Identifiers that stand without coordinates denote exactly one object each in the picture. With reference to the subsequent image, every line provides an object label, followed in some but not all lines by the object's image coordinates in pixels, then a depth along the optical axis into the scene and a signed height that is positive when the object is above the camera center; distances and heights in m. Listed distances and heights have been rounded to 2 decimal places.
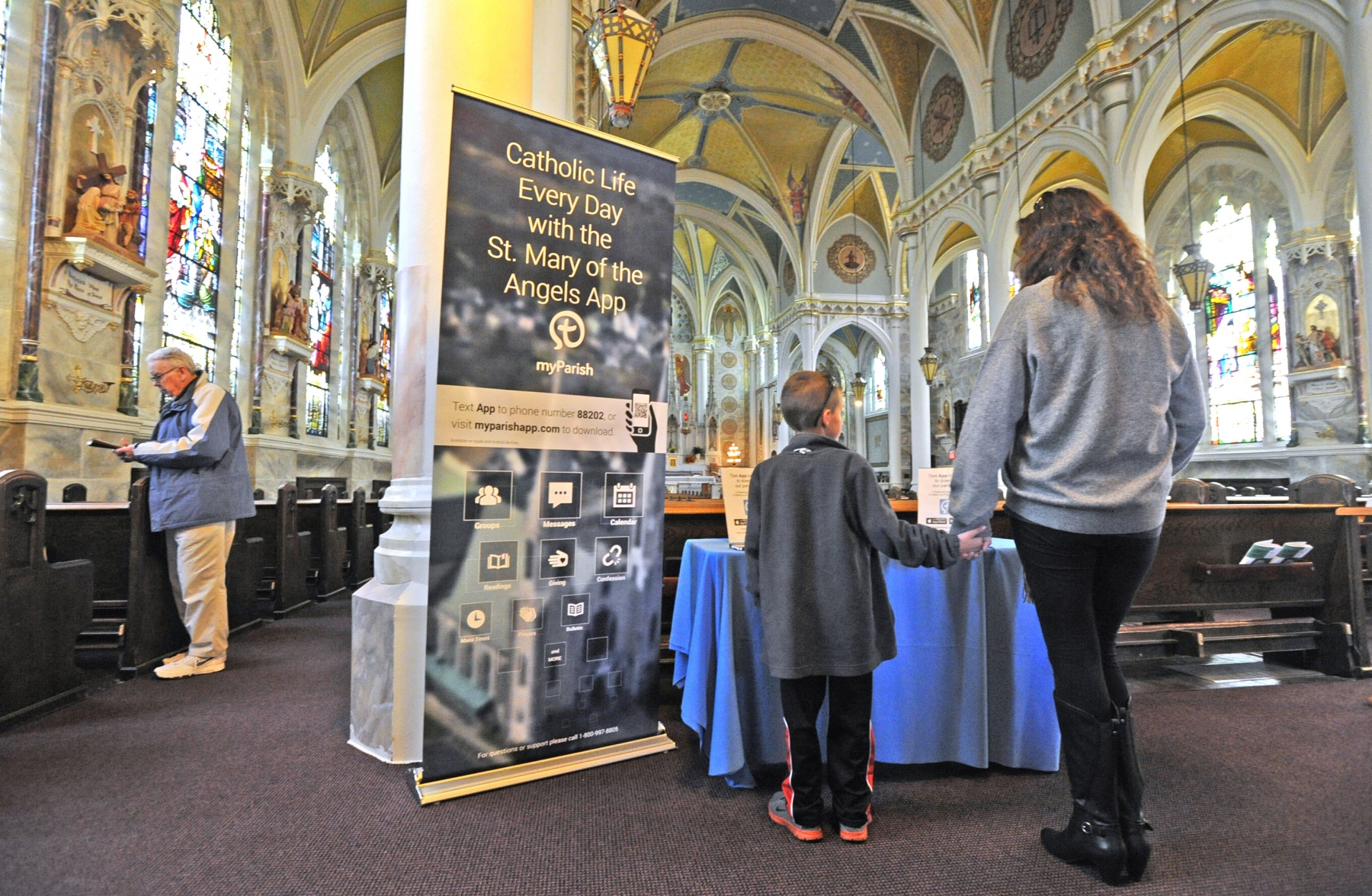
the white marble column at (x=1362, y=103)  5.94 +3.25
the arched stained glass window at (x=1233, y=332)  12.73 +2.79
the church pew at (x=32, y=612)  2.97 -0.63
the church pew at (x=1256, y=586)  3.78 -0.60
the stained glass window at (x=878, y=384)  27.06 +3.69
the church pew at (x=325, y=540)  6.35 -0.62
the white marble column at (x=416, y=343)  2.60 +0.51
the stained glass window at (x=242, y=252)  10.11 +3.27
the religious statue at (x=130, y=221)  6.79 +2.49
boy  1.98 -0.37
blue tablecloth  2.48 -0.72
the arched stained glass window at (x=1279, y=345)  12.05 +2.37
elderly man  3.73 -0.09
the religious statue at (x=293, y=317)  10.71 +2.49
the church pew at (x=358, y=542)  7.23 -0.72
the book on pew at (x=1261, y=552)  3.78 -0.40
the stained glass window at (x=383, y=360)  15.30 +2.59
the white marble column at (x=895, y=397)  17.53 +2.12
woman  1.70 +0.06
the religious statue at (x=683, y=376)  30.45 +4.44
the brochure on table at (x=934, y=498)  2.55 -0.07
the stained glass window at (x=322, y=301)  12.45 +3.21
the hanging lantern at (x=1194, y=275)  7.27 +2.16
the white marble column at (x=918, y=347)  13.26 +2.52
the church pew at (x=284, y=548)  5.44 -0.60
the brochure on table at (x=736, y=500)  2.65 -0.09
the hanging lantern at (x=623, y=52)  4.37 +2.73
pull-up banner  2.24 +0.07
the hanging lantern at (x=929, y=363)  12.21 +2.03
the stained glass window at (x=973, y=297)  19.81 +5.24
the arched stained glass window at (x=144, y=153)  7.09 +3.35
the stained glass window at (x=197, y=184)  8.62 +3.78
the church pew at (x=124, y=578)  3.76 -0.60
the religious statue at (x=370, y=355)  14.48 +2.52
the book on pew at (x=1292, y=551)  3.77 -0.40
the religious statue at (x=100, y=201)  6.38 +2.56
